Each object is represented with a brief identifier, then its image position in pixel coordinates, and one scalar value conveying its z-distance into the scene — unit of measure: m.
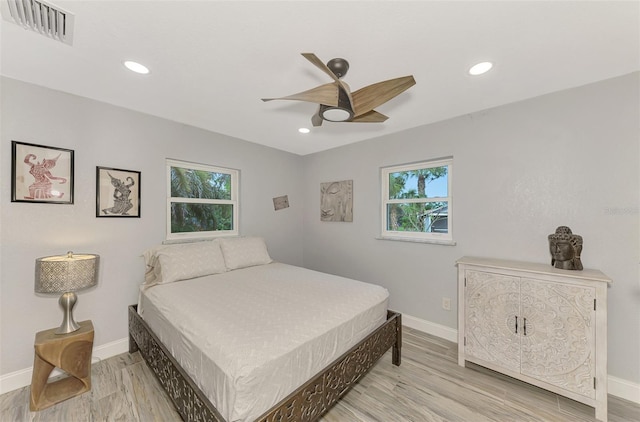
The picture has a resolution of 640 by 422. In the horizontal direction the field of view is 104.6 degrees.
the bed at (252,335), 1.21
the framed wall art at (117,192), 2.28
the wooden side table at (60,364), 1.72
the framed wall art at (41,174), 1.90
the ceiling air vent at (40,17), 1.22
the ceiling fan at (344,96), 1.47
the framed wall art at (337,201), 3.53
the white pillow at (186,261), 2.35
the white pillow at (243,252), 2.86
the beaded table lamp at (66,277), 1.76
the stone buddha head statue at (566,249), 1.85
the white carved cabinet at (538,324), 1.66
